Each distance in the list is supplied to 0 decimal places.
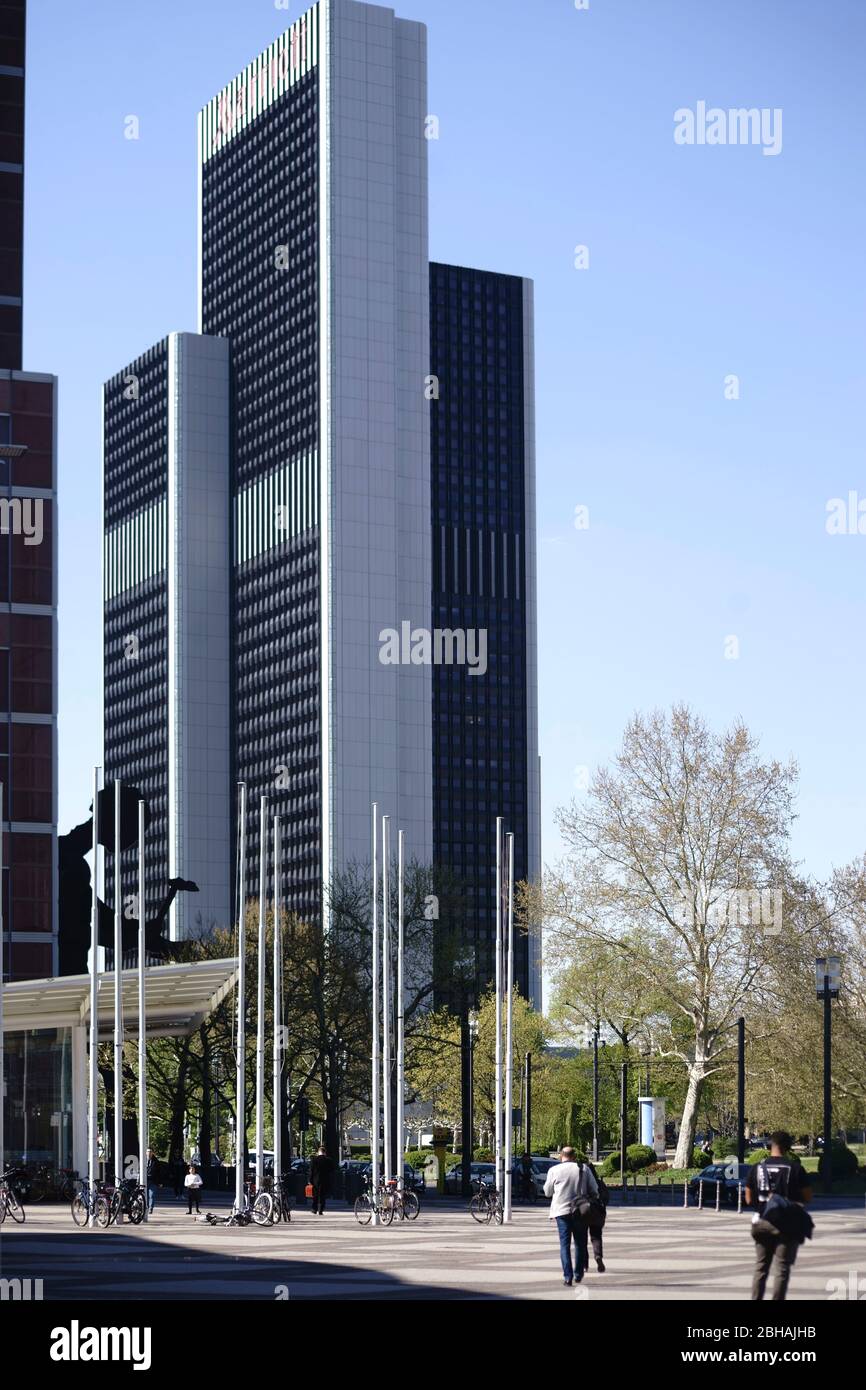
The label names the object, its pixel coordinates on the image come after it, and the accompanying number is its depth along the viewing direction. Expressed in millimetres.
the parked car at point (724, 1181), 62341
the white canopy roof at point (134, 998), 57094
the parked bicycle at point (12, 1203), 52338
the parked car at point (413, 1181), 69725
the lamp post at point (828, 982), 60622
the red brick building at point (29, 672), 74438
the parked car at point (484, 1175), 65562
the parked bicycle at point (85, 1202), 49500
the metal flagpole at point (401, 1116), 56178
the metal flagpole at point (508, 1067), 50556
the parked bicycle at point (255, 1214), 48094
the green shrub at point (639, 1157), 86812
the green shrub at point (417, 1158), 105312
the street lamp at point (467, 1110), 68875
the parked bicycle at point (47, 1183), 63375
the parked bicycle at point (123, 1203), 49031
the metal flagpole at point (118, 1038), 52656
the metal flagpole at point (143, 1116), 52844
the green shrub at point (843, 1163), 73938
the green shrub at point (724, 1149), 104125
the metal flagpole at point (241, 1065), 48781
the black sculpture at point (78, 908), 72938
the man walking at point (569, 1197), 27203
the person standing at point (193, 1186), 56728
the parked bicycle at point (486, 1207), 50125
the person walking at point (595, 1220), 27562
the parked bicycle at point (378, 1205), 49969
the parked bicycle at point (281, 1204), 49812
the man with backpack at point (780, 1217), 20266
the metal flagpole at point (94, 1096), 53553
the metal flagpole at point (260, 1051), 51500
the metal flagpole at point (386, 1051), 56081
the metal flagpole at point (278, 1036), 52094
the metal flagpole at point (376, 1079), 53625
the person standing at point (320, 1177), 54188
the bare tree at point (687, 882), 76188
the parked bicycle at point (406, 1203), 51375
